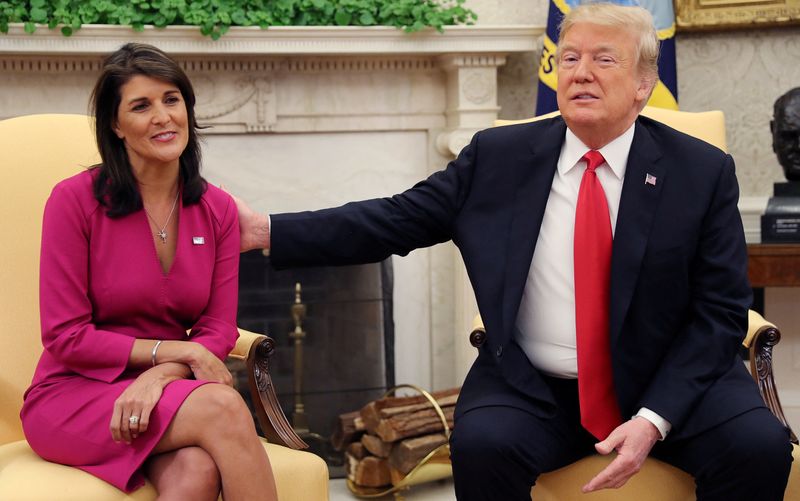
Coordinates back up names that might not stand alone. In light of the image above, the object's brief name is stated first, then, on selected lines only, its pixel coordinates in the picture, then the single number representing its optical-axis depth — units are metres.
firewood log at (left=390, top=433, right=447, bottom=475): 3.52
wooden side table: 3.53
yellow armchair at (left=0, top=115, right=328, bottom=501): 2.16
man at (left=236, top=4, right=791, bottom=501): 2.13
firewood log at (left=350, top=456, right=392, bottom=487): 3.67
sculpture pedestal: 3.60
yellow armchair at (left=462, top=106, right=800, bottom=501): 2.13
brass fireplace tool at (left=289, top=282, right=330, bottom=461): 4.12
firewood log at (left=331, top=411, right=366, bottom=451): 3.82
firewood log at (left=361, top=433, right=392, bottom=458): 3.64
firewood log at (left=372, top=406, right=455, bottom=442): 3.57
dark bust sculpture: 3.54
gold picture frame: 4.13
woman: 2.02
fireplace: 4.19
